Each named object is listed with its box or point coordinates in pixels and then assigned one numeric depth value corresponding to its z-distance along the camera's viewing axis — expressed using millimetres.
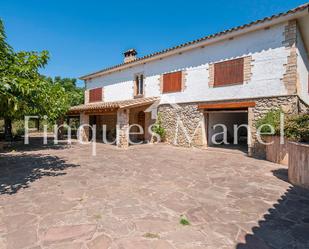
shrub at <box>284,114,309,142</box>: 6123
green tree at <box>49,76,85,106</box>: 26688
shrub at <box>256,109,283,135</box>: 8016
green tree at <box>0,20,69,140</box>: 4250
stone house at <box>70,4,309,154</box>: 8828
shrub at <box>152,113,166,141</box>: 13734
